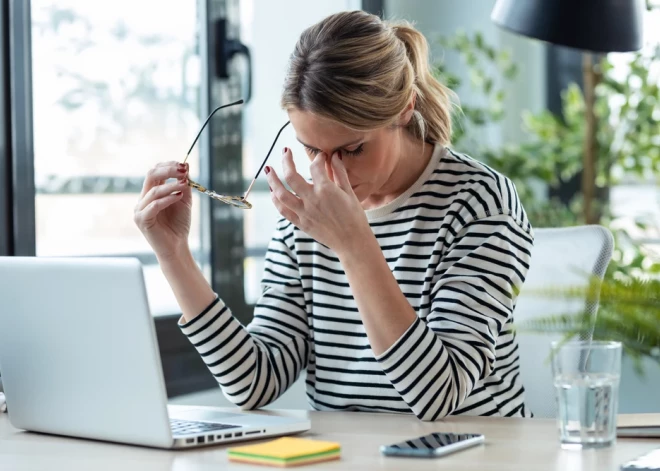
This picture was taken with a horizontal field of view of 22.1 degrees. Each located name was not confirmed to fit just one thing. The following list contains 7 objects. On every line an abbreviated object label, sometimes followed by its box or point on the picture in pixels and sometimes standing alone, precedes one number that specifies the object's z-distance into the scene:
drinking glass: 1.81
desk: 1.78
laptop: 1.84
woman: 2.09
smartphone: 1.81
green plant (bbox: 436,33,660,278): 3.95
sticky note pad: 1.78
